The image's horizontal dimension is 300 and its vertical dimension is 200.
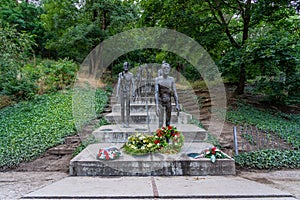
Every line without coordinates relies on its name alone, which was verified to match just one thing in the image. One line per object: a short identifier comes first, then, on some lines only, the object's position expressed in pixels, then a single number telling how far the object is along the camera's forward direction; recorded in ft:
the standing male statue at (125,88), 19.63
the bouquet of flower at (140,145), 15.16
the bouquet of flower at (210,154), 14.93
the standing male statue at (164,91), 16.79
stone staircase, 14.29
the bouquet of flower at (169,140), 15.84
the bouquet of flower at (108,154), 14.37
